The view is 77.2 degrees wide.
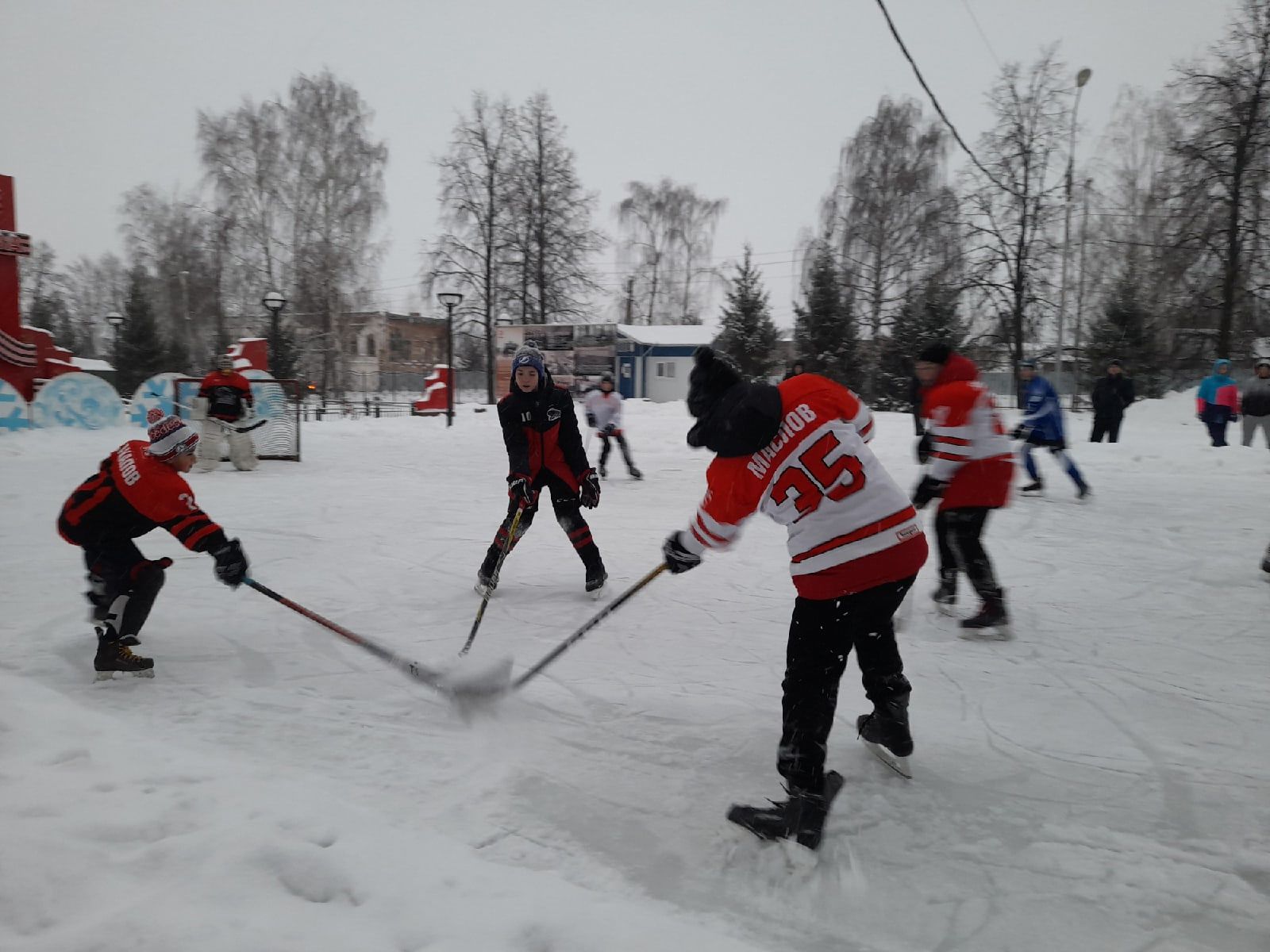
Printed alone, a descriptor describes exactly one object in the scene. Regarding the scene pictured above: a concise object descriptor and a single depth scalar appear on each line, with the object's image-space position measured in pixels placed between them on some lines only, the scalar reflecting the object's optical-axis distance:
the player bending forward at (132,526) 3.62
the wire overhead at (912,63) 6.36
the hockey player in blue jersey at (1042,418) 8.44
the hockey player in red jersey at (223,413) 11.16
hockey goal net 12.46
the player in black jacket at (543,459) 5.06
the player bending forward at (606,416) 11.38
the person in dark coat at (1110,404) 13.58
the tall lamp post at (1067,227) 19.33
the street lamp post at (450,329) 17.94
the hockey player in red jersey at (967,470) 4.32
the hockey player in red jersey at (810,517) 2.41
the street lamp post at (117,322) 28.79
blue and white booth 32.81
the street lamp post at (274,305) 15.99
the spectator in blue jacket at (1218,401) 12.39
